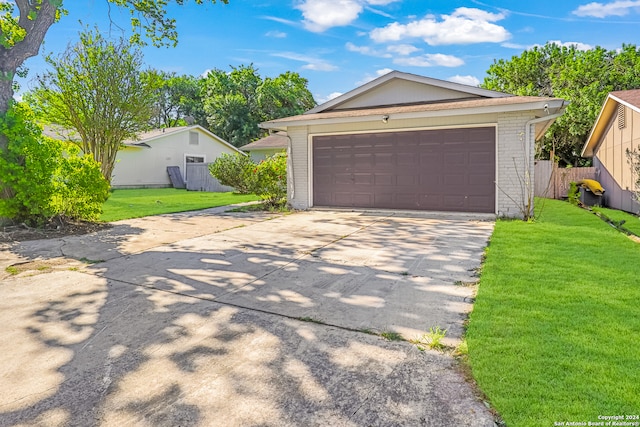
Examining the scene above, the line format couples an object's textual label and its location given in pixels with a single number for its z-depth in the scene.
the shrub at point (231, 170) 17.42
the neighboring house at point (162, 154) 22.33
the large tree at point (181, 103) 39.62
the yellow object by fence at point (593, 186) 13.52
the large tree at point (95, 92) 13.62
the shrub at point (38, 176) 6.93
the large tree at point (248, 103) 33.34
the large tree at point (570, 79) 19.28
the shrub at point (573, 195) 13.39
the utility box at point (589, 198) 13.62
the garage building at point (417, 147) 8.98
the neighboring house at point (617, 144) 10.96
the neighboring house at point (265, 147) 22.86
